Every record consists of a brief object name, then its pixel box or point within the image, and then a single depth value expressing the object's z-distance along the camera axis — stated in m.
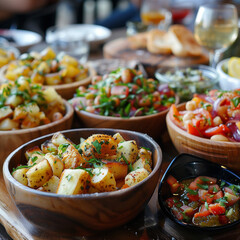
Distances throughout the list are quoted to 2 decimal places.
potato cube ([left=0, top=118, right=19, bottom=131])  0.64
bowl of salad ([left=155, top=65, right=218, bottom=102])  0.78
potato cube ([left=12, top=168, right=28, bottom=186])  0.50
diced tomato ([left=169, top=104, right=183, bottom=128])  0.62
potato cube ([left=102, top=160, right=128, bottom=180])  0.52
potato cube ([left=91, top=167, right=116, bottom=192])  0.49
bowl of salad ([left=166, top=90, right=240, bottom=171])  0.57
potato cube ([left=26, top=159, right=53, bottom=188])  0.49
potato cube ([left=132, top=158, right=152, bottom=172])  0.53
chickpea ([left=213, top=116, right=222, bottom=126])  0.60
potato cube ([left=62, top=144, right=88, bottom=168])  0.51
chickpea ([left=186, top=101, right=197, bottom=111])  0.64
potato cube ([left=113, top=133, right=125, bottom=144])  0.57
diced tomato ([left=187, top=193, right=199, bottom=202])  0.53
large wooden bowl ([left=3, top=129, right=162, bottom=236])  0.47
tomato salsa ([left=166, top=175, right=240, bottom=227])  0.50
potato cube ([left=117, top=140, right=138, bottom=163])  0.54
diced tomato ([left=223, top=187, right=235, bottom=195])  0.53
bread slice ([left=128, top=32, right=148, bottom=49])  1.13
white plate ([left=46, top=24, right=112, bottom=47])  1.20
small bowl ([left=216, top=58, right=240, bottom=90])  0.74
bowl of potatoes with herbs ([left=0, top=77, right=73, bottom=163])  0.62
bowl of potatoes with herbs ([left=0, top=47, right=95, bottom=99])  0.79
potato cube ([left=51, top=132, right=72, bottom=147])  0.56
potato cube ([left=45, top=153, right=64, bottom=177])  0.52
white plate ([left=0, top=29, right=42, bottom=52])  1.13
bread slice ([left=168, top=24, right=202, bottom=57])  1.02
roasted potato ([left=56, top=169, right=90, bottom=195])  0.48
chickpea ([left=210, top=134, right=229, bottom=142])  0.58
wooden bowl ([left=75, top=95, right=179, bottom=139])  0.66
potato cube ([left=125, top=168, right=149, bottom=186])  0.50
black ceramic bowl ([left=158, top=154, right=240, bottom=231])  0.56
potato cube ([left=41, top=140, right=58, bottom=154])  0.56
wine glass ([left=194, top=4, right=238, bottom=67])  0.86
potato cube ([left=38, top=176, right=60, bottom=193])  0.50
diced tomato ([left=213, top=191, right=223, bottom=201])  0.53
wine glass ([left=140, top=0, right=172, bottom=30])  1.31
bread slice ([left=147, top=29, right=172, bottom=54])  1.06
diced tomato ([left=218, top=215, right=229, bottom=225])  0.50
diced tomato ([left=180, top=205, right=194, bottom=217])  0.51
